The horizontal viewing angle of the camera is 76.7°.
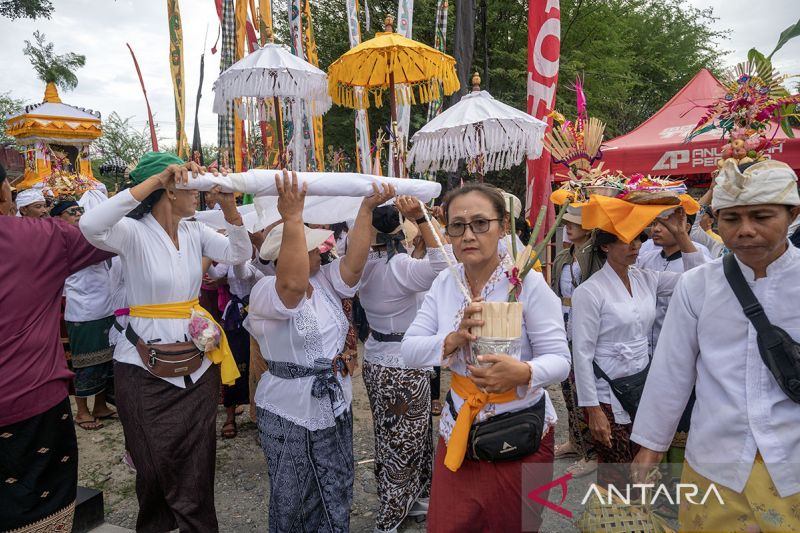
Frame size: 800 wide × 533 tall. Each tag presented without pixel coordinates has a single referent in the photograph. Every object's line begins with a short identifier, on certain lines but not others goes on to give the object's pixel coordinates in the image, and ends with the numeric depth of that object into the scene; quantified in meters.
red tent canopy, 7.36
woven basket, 1.77
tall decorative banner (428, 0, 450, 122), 8.93
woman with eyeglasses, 1.87
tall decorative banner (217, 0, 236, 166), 7.72
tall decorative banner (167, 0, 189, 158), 8.01
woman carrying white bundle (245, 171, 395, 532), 2.43
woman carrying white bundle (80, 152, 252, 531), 2.68
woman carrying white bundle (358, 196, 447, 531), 3.08
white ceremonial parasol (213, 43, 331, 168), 5.50
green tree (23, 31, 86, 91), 10.30
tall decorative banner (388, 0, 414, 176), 8.02
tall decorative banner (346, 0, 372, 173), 8.50
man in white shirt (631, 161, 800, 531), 1.64
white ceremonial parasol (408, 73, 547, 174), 5.20
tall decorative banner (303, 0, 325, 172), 9.15
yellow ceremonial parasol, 5.06
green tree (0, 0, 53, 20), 12.88
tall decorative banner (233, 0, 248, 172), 8.25
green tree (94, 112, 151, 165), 26.20
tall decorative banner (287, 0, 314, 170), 7.77
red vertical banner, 6.34
